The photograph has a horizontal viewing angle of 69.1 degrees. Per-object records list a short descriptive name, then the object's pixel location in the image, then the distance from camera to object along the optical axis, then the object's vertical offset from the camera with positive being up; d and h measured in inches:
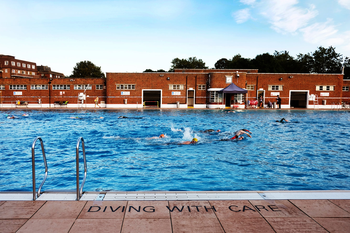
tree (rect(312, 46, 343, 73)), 2741.1 +407.5
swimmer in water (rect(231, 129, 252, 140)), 512.4 -74.8
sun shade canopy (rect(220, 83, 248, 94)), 1389.0 +38.6
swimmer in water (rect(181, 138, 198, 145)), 477.2 -85.5
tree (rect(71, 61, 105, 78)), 3230.6 +334.3
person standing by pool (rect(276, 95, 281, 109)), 1477.2 -21.1
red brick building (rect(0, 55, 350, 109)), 1513.3 +40.6
